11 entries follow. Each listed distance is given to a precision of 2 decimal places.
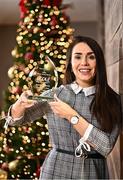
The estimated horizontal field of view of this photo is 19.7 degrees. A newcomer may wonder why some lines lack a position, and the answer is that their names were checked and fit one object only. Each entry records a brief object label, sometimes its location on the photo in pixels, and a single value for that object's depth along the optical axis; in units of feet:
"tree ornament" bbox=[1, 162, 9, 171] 9.45
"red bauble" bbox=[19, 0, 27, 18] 9.45
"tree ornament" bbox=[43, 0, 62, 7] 9.18
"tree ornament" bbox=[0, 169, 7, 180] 9.27
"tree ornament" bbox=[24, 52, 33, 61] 8.91
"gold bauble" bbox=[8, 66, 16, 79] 9.27
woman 4.17
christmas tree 8.99
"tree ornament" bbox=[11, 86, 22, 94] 9.11
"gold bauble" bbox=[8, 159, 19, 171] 9.23
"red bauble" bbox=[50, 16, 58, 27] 9.04
